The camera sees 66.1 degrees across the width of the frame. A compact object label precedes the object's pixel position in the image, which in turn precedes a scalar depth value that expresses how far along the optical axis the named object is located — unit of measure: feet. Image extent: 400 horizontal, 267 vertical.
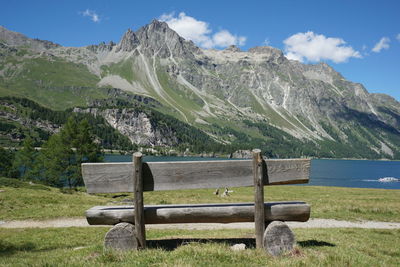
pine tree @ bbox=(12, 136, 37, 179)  216.33
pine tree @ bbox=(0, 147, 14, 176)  251.80
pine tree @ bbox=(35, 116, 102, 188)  173.37
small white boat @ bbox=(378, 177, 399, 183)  490.90
